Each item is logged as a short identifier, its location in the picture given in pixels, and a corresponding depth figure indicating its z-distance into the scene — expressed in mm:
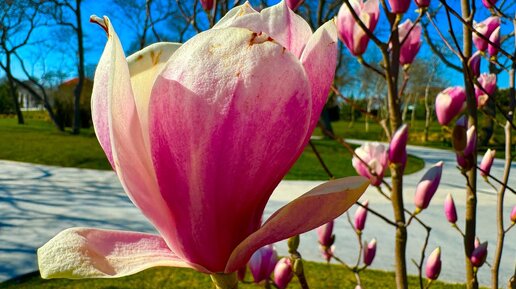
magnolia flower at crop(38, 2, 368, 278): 238
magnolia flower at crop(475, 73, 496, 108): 1021
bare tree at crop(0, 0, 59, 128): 14273
